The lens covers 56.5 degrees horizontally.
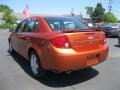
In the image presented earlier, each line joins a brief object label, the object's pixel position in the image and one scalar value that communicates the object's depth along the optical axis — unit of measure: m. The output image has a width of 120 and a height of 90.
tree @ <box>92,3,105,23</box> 39.35
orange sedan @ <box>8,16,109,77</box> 2.49
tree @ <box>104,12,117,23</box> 38.67
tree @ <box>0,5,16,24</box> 32.42
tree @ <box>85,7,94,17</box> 42.34
